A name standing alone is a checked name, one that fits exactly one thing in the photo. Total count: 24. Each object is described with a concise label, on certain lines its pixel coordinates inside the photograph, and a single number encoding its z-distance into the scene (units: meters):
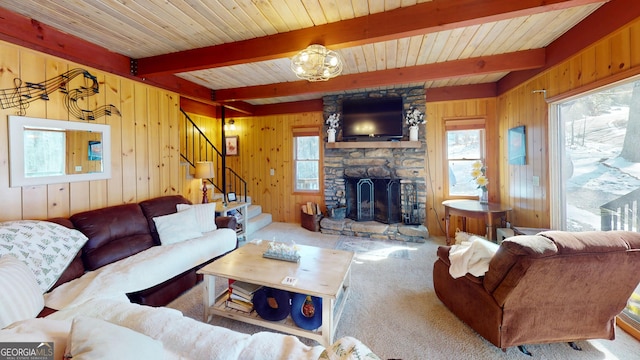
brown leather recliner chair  1.47
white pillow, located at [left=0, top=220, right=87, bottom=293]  1.77
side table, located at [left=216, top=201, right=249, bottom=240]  3.99
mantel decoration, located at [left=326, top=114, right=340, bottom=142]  4.73
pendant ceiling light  2.08
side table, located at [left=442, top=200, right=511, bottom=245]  3.30
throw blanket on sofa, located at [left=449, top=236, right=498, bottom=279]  1.78
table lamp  3.86
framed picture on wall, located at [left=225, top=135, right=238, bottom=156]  5.73
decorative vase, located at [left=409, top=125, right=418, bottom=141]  4.30
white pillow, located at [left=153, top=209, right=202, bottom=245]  2.76
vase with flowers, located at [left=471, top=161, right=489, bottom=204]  3.62
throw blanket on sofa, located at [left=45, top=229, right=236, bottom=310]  1.77
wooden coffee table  1.74
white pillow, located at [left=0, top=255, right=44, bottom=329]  1.30
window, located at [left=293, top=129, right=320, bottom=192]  5.23
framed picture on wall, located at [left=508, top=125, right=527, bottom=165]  3.28
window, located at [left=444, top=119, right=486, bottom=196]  4.26
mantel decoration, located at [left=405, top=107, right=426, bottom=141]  4.31
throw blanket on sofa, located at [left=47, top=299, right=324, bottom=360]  0.98
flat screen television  4.39
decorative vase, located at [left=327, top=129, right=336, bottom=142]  4.73
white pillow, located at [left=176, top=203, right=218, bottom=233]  3.18
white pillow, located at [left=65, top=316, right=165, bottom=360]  0.75
